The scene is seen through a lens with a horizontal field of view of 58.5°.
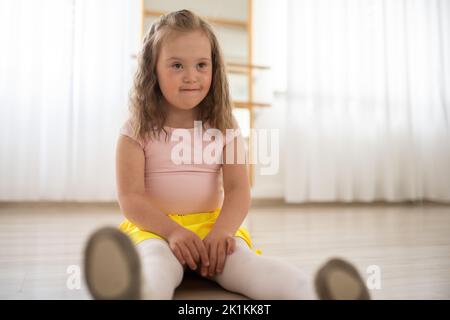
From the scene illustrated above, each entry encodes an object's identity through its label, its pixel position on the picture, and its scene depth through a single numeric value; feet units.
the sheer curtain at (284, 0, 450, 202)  6.86
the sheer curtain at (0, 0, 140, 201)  5.79
